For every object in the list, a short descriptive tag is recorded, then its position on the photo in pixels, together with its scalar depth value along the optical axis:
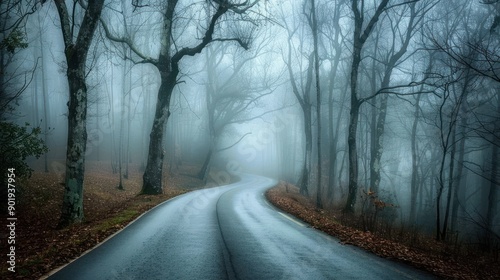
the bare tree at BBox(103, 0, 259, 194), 17.92
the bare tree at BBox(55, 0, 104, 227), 10.12
